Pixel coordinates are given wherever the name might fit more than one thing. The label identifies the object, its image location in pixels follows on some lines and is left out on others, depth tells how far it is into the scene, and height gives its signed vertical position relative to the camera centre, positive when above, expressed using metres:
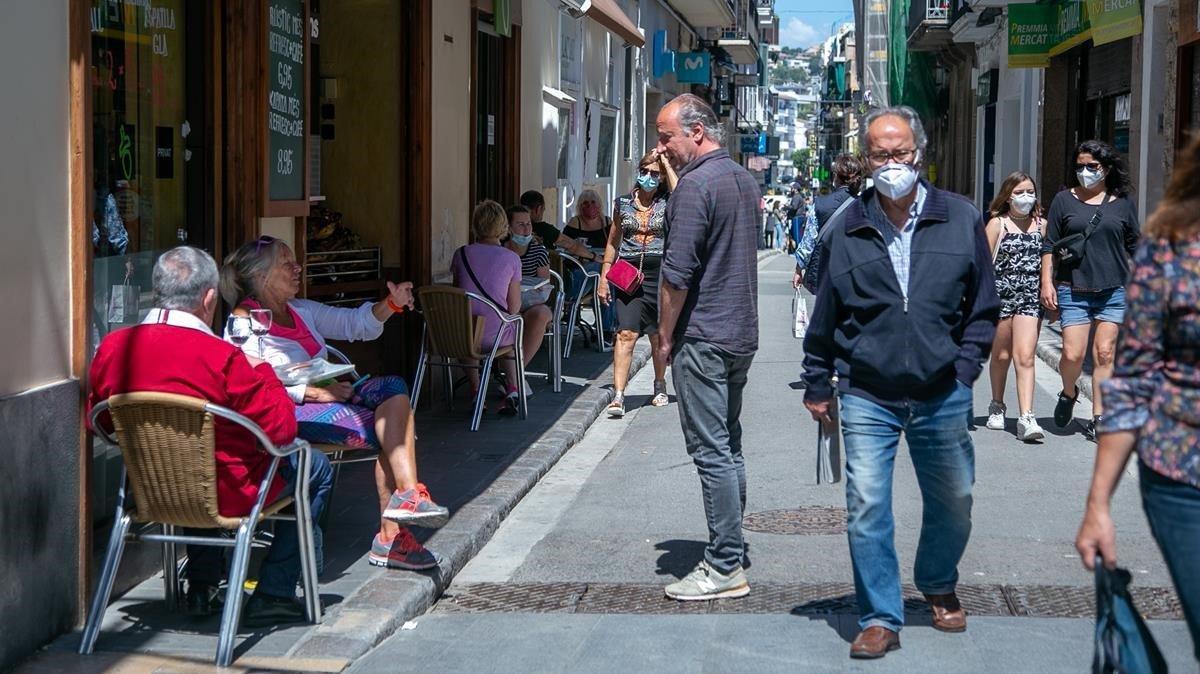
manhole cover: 7.29 -1.55
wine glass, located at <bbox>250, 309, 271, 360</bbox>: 6.10 -0.51
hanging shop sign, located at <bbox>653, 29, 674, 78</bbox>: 29.00 +2.63
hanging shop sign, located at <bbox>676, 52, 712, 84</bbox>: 32.38 +2.71
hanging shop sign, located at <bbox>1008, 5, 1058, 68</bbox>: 20.58 +2.21
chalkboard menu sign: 7.67 +0.47
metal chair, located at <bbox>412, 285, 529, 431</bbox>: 9.84 -0.86
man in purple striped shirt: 5.94 -0.46
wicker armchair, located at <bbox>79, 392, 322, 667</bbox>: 5.01 -0.94
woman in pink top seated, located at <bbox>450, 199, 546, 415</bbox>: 10.05 -0.47
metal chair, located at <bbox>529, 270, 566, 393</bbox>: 11.28 -1.13
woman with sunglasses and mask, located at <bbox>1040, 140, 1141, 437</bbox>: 9.20 -0.30
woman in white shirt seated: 6.17 -0.86
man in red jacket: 5.09 -0.58
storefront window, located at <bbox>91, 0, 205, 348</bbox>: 6.04 +0.20
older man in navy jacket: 5.06 -0.46
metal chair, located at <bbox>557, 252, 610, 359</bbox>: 13.86 -1.00
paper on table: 11.24 -0.64
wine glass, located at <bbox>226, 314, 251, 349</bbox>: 6.08 -0.53
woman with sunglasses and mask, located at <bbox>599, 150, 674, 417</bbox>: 10.67 -0.39
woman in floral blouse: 3.23 -0.40
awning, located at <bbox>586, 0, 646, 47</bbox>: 16.16 +1.93
